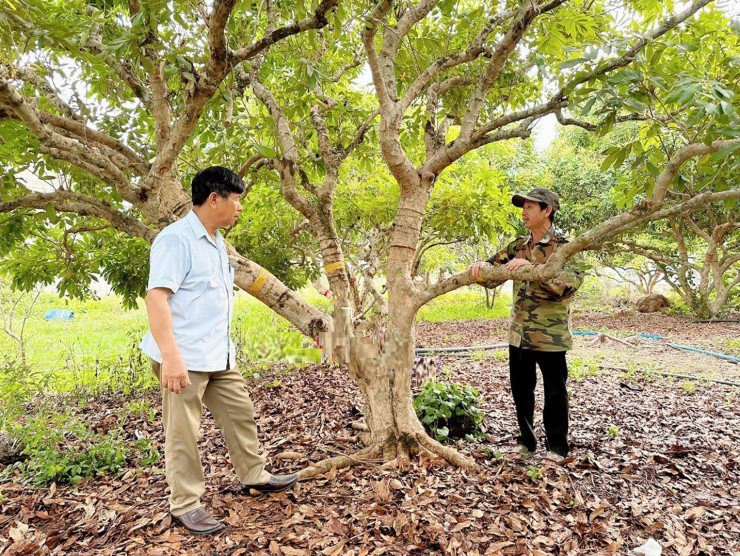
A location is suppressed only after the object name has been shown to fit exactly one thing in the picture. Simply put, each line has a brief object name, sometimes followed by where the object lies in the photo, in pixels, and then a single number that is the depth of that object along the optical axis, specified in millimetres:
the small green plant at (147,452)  3268
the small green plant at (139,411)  4199
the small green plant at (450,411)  3381
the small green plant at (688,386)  4820
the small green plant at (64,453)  3086
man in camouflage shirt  2898
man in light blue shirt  2182
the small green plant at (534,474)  2775
